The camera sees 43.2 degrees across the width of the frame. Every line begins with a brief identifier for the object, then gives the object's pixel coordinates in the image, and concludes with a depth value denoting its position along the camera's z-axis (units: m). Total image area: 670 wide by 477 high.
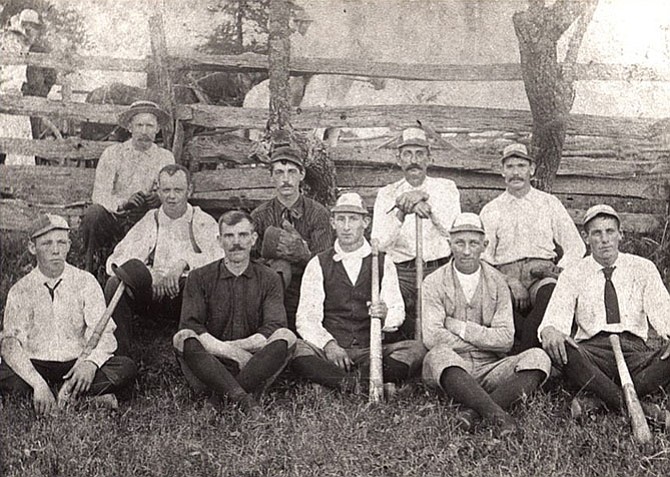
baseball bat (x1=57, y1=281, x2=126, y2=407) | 4.04
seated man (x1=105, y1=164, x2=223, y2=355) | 4.72
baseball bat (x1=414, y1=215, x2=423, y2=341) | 4.55
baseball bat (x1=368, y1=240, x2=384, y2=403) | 4.06
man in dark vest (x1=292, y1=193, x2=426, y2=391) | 4.26
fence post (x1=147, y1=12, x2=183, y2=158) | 5.07
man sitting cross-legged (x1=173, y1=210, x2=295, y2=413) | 4.14
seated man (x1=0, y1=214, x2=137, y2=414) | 4.12
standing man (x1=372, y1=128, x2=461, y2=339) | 4.93
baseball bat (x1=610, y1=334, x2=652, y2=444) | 3.55
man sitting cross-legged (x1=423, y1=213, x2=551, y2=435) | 3.91
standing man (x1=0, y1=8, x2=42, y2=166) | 4.89
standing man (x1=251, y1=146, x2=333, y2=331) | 4.76
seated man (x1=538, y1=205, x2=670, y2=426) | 4.03
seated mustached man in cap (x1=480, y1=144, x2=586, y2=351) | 4.85
